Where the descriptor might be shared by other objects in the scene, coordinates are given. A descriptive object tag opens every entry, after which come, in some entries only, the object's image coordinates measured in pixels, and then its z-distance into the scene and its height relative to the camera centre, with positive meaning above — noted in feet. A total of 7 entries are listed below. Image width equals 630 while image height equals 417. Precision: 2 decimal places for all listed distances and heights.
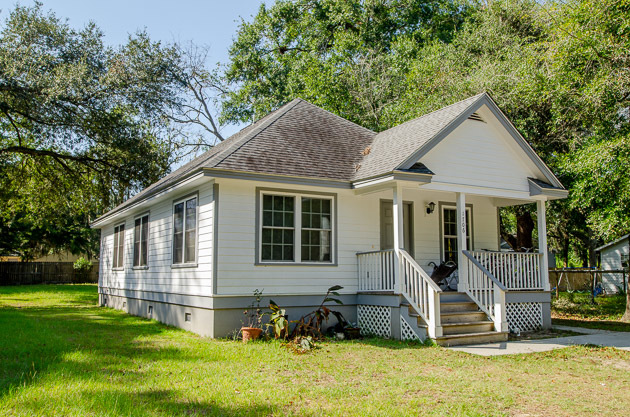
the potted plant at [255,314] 34.64 -3.91
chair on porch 40.73 -1.40
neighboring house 97.55 -0.48
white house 34.50 +2.43
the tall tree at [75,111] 57.57 +17.88
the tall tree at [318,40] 88.79 +44.53
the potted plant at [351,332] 35.35 -5.22
